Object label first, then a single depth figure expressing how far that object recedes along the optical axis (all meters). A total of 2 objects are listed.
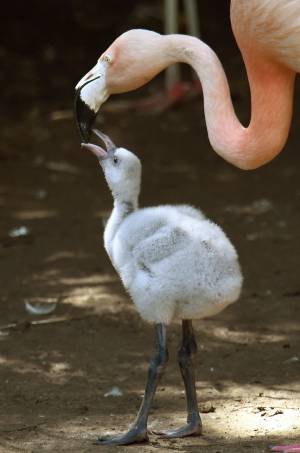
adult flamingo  9.13
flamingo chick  8.52
